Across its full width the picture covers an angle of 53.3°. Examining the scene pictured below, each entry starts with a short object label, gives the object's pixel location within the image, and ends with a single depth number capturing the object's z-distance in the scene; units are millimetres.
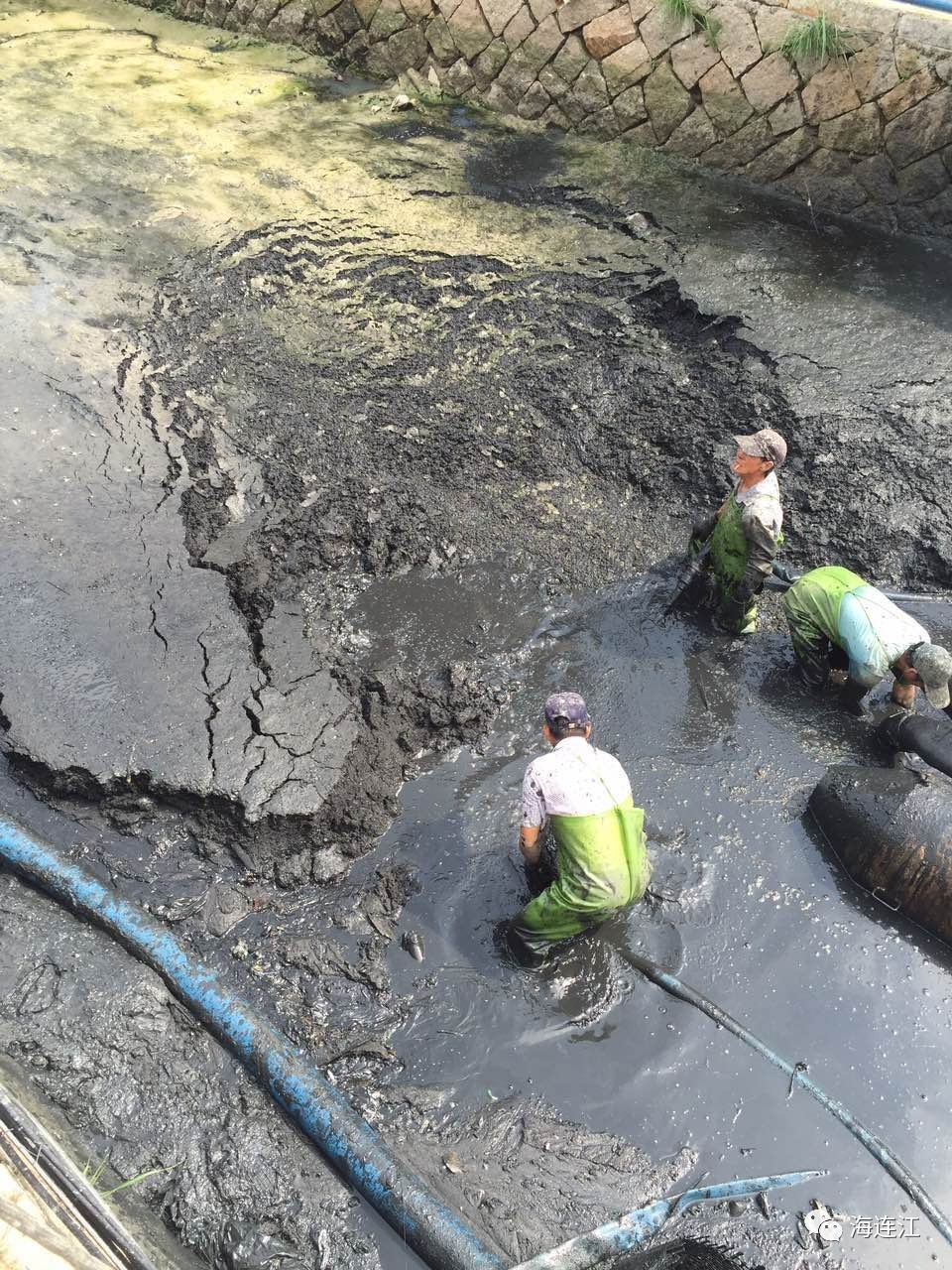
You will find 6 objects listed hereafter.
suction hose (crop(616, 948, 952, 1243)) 3707
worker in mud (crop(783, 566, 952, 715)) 4996
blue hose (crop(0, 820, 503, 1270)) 3311
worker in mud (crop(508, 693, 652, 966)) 4102
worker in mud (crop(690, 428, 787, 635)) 5500
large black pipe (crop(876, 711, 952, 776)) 4863
